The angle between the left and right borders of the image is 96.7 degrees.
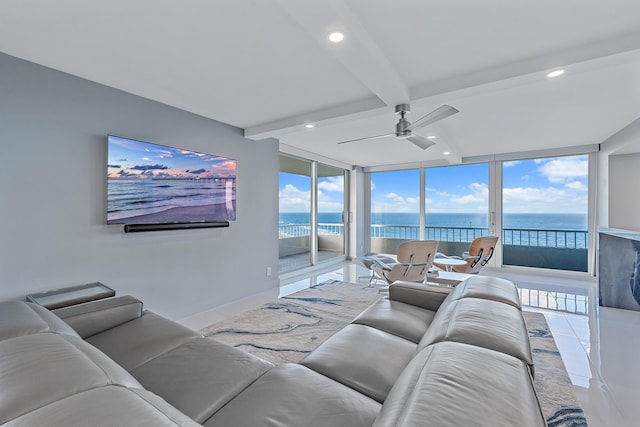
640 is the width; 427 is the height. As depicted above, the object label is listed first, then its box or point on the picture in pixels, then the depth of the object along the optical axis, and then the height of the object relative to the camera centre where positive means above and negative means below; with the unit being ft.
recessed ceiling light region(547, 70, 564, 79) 6.82 +3.45
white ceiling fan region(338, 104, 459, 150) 8.16 +2.92
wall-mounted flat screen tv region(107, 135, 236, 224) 8.54 +1.05
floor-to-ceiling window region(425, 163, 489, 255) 19.49 +0.75
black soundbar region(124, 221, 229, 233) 8.92 -0.38
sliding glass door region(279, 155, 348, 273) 17.28 +0.47
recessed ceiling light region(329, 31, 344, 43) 5.54 +3.52
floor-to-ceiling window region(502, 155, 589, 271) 16.98 +0.20
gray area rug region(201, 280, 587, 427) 5.90 -3.74
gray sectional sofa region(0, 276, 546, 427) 2.33 -1.71
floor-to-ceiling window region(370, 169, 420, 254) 21.70 +0.51
